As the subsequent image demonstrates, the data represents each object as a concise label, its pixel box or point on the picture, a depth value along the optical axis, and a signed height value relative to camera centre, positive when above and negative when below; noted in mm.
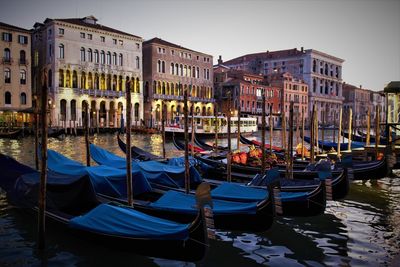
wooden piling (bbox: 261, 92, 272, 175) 7656 -657
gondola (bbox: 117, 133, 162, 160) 10883 -1171
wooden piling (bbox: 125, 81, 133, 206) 5434 -425
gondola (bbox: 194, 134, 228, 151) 14422 -1196
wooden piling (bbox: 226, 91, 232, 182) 7820 -1077
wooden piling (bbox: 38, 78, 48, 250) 4533 -772
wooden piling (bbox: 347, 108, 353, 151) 12944 -787
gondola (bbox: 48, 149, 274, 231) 5031 -1244
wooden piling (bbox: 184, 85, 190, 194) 6418 -983
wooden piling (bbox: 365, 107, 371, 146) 12698 -463
